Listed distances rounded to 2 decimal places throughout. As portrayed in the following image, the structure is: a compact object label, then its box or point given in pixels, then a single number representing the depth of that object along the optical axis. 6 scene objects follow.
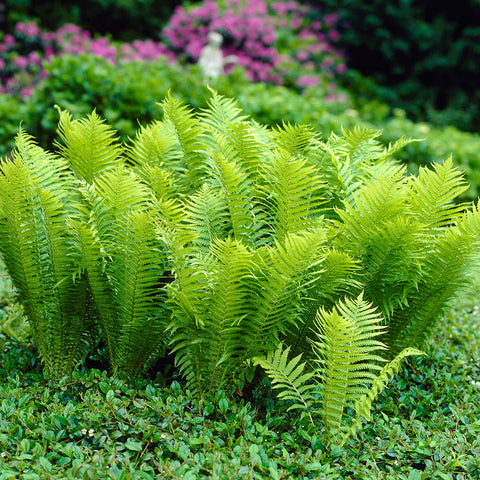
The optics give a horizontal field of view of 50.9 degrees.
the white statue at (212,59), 9.31
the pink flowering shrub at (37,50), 9.84
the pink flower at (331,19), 13.26
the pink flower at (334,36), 13.09
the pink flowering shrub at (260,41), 11.57
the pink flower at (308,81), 11.30
